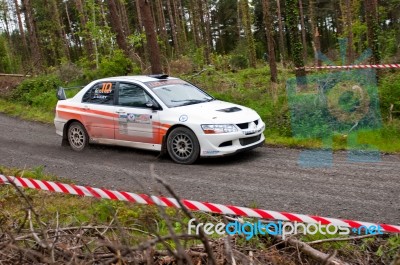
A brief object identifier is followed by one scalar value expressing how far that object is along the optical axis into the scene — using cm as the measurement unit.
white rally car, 806
